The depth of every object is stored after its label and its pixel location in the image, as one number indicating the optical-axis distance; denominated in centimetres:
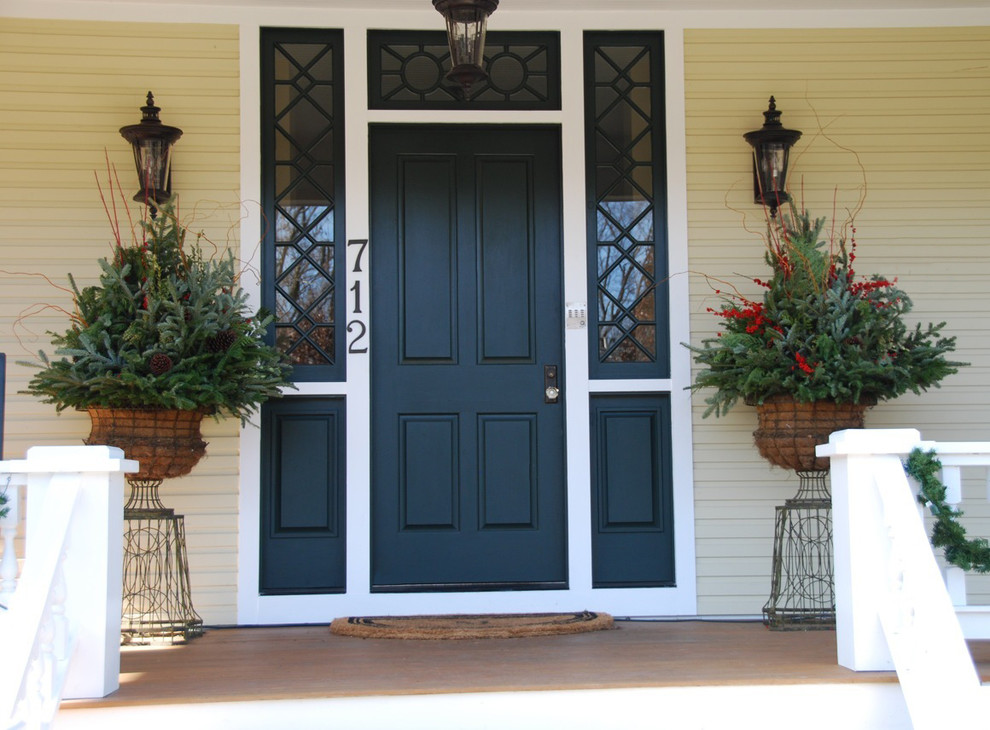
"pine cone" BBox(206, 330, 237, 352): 412
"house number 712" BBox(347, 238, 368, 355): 457
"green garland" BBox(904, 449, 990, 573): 313
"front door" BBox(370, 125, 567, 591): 461
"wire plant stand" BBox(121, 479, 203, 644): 416
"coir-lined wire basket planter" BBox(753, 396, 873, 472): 417
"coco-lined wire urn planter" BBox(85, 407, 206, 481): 405
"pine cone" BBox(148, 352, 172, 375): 397
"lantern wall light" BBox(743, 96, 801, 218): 459
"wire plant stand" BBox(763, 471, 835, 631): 425
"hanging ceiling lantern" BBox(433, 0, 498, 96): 382
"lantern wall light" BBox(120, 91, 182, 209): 442
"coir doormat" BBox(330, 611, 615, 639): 405
